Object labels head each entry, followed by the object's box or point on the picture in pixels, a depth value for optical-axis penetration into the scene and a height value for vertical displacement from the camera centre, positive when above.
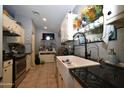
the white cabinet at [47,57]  4.87 -0.72
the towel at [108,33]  0.94 +0.17
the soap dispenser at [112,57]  0.85 -0.13
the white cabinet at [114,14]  0.64 +0.30
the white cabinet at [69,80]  0.72 -0.34
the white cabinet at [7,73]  1.47 -0.56
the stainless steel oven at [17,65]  1.82 -0.52
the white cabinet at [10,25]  1.74 +0.58
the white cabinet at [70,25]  1.87 +0.51
